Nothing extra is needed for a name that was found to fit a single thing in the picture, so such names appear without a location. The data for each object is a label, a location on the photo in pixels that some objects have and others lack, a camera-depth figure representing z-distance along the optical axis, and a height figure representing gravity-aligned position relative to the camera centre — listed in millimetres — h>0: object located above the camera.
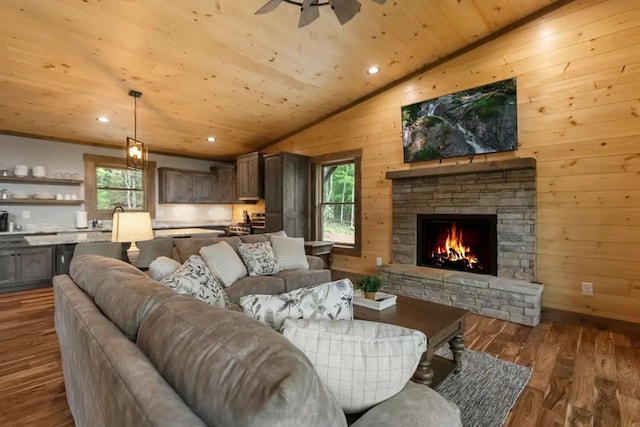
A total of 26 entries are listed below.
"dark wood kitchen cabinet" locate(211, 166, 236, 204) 7191 +602
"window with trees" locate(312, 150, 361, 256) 5297 +162
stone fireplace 3598 -372
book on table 2412 -694
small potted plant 2504 -580
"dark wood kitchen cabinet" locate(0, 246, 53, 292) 4531 -770
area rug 1919 -1208
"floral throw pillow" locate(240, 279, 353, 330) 1253 -372
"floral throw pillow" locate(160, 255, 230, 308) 1892 -424
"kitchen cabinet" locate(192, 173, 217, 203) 7000 +515
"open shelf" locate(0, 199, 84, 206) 4961 +182
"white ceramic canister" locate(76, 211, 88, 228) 5562 -108
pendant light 3694 +665
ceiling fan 2142 +1384
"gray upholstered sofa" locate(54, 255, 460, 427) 658 -394
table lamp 2643 -123
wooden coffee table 1908 -742
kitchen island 4520 -620
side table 5250 -641
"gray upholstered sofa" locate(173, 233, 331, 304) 3195 -722
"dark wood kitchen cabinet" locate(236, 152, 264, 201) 6223 +677
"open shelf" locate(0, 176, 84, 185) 4912 +522
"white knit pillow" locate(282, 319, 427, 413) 1017 -465
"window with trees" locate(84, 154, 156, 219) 5797 +485
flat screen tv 3742 +1060
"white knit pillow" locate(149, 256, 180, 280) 2148 -376
